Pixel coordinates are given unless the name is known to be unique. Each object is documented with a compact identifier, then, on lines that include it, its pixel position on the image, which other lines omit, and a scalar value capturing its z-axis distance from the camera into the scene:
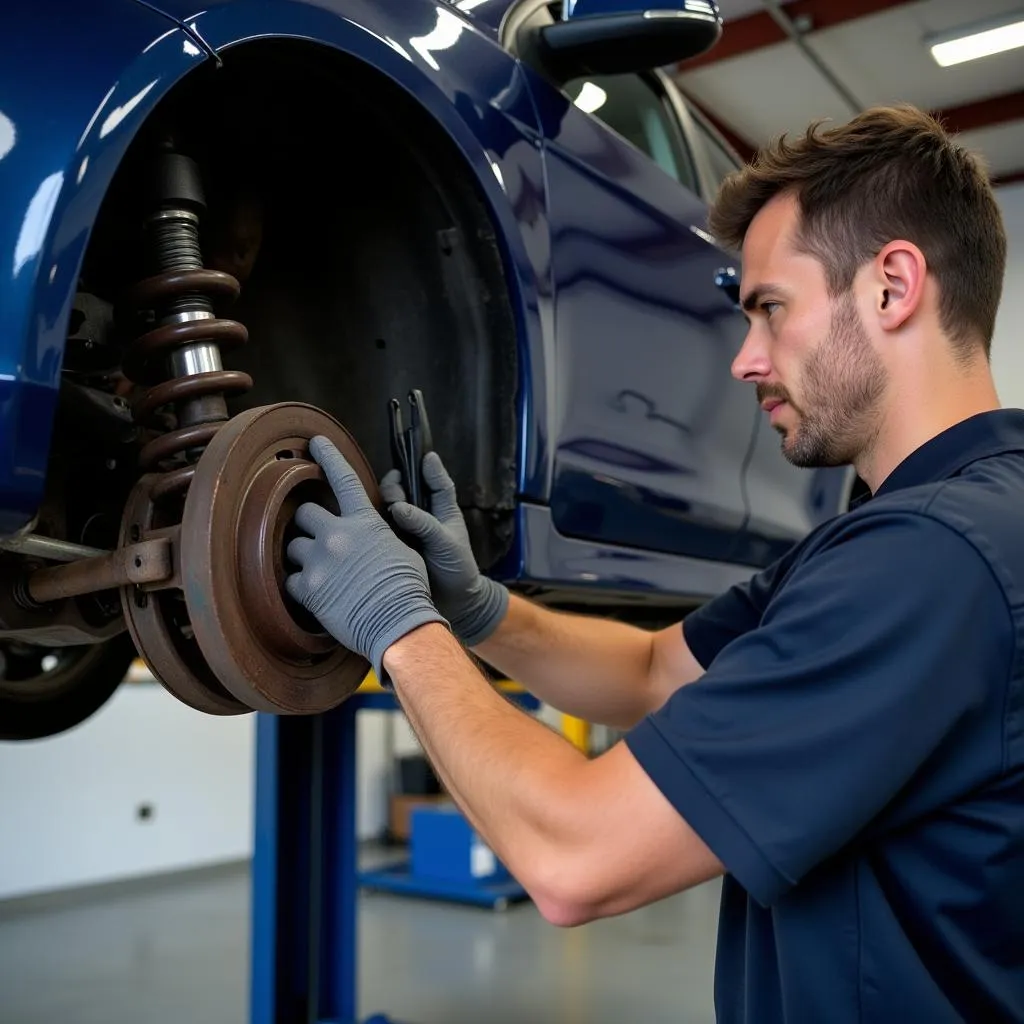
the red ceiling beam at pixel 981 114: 5.59
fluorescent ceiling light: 4.86
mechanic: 0.76
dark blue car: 0.80
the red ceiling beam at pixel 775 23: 4.73
